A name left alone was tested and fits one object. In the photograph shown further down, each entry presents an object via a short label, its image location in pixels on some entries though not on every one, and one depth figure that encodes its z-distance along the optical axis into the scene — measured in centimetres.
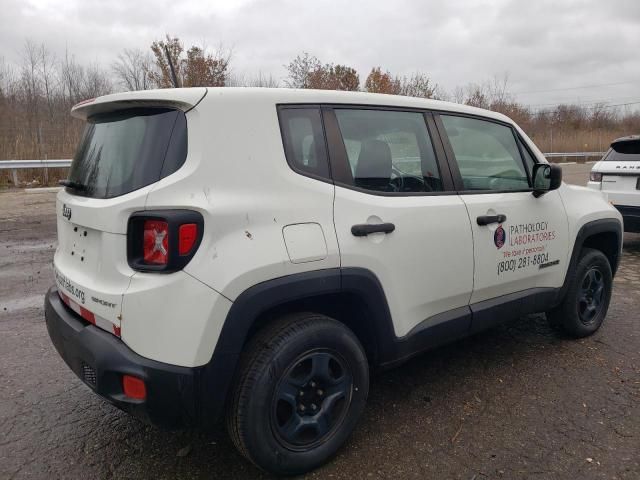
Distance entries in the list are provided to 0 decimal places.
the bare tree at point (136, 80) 2244
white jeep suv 204
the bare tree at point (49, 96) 1965
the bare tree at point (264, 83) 2383
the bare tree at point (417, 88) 2459
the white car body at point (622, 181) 671
